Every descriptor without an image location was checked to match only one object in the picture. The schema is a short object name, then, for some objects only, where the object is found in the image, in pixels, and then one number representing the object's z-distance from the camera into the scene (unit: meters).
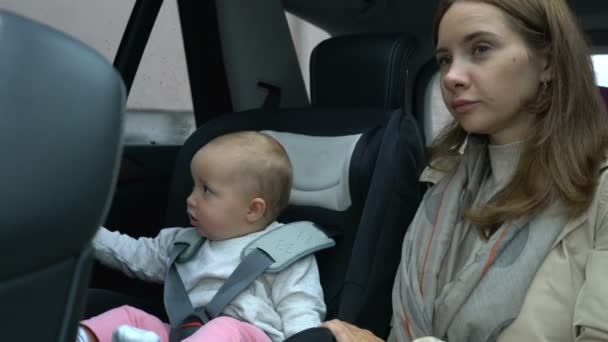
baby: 1.64
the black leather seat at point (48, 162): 0.64
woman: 1.34
